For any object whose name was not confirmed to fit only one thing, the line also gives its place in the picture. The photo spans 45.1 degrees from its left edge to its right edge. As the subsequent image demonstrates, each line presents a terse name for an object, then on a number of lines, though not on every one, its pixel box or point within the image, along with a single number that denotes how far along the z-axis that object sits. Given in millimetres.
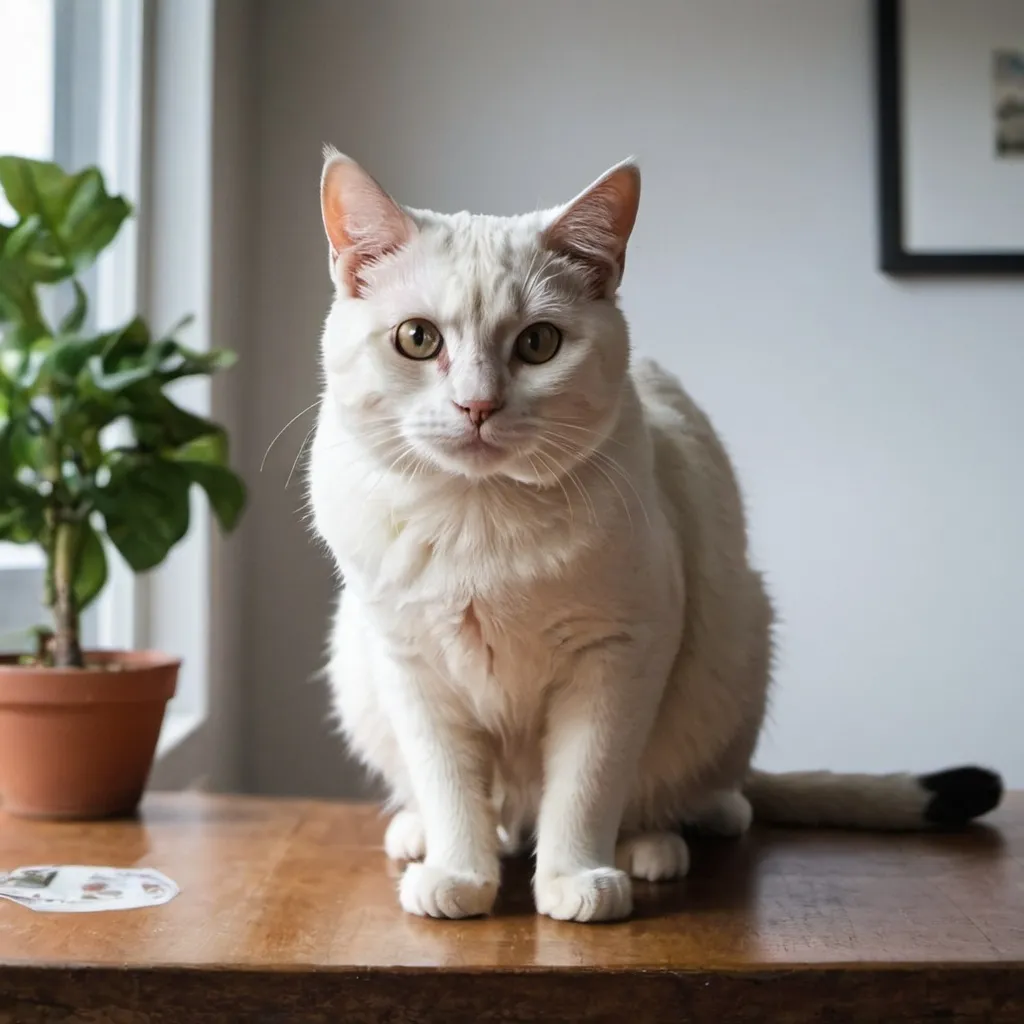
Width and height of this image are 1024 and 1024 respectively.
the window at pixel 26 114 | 1638
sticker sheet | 954
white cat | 879
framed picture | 2164
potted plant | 1249
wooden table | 807
